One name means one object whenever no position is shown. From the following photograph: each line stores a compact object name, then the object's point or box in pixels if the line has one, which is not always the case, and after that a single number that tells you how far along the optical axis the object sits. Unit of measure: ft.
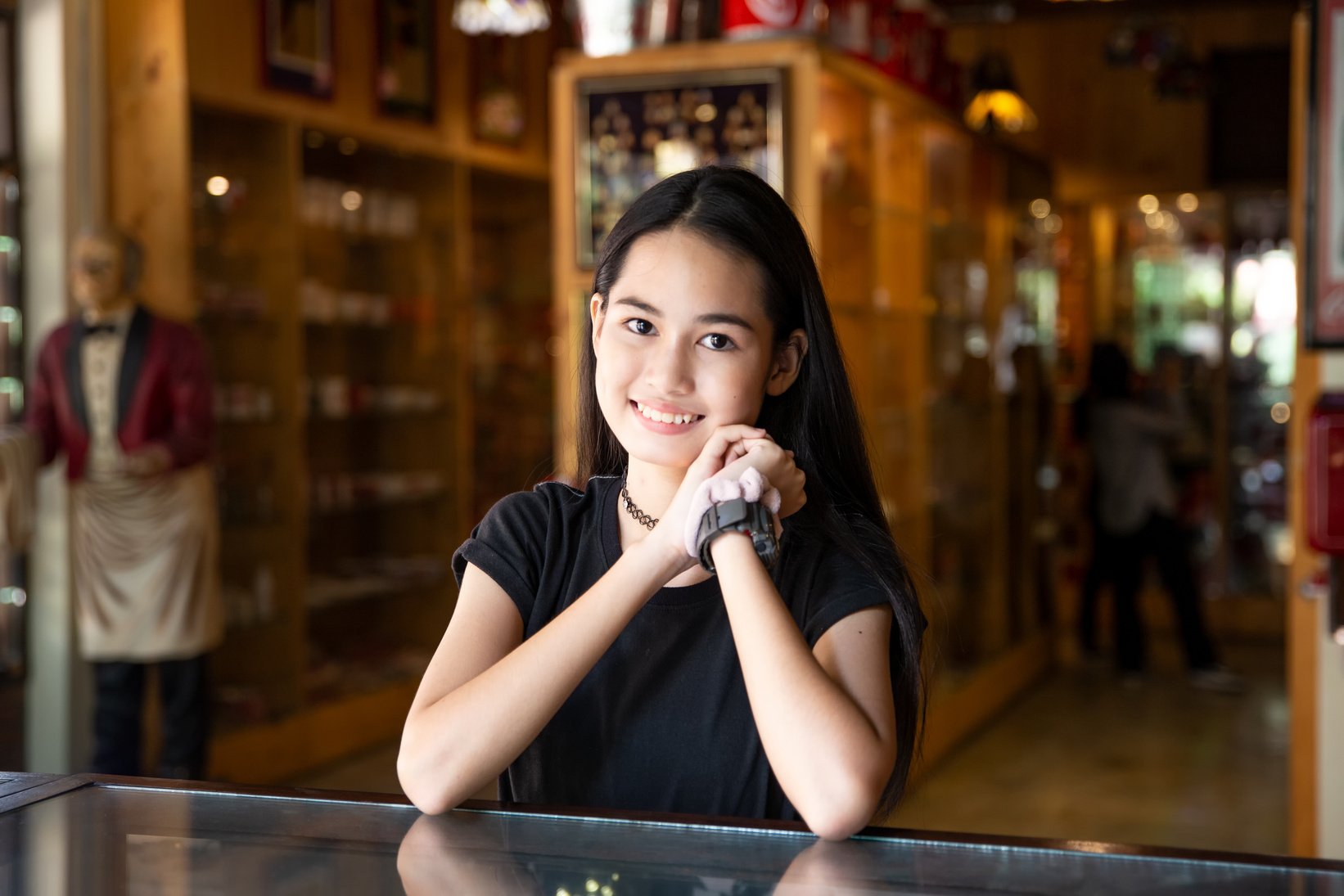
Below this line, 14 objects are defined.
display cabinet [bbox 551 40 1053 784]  14.84
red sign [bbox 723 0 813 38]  14.64
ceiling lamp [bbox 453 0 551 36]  16.55
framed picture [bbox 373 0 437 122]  19.36
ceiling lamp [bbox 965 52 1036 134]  21.95
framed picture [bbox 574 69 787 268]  14.67
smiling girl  4.78
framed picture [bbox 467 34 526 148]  21.07
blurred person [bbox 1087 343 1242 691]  24.20
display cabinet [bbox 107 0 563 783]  16.44
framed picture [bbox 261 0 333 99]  17.20
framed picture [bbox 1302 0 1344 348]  11.71
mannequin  14.58
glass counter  3.80
